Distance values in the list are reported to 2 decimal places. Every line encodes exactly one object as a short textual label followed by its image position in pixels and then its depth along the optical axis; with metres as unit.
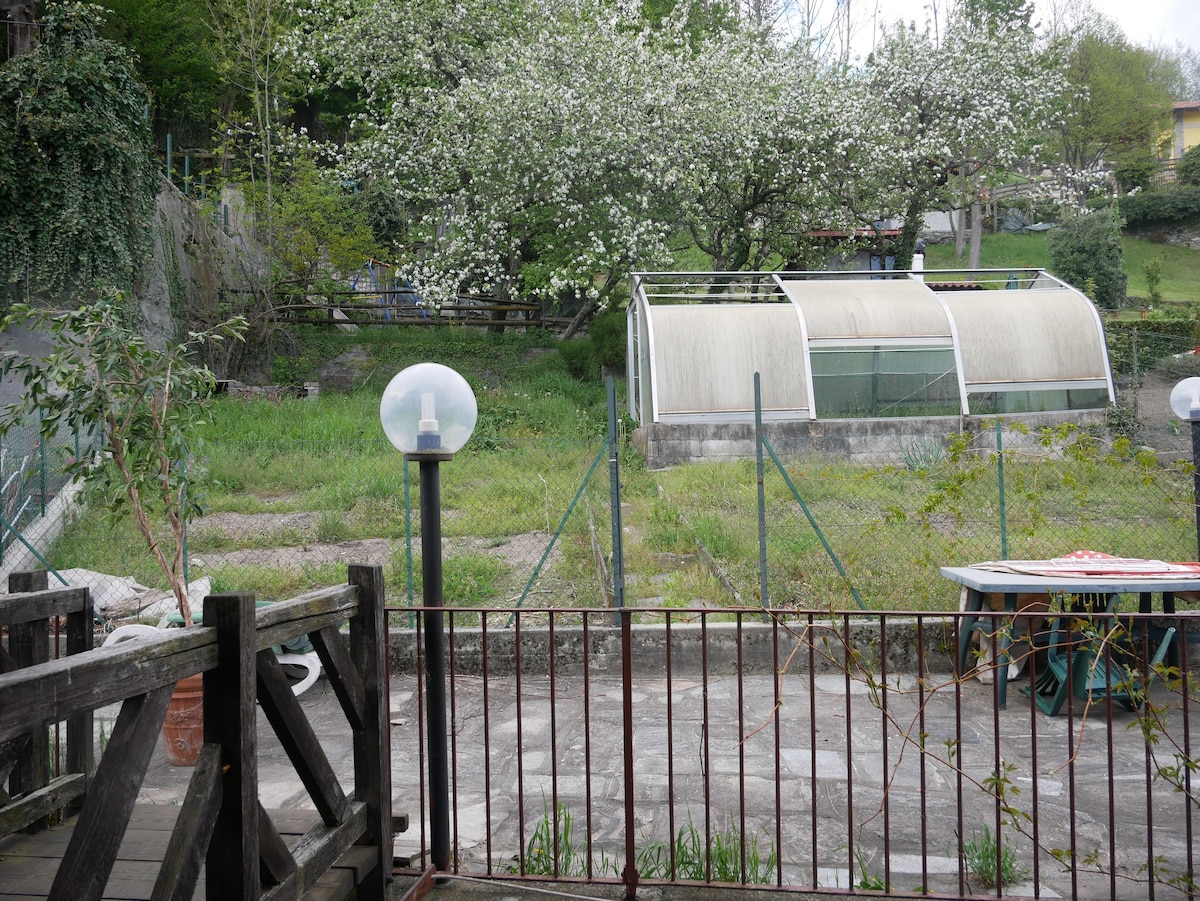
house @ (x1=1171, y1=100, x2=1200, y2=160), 56.53
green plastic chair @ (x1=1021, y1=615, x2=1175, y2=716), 6.13
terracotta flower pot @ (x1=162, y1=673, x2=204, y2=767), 5.71
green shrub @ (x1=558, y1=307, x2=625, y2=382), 21.27
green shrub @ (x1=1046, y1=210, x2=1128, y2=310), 30.34
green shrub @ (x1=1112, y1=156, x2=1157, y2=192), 43.69
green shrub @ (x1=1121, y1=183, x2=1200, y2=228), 40.97
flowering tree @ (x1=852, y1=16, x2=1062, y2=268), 22.30
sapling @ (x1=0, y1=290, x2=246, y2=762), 5.54
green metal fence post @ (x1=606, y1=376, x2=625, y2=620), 7.73
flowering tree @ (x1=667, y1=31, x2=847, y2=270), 20.53
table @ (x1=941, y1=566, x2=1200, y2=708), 6.07
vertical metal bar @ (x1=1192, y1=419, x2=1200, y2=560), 7.33
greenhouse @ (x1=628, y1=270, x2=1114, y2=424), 15.57
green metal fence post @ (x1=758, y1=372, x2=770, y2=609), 7.85
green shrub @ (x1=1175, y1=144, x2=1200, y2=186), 41.88
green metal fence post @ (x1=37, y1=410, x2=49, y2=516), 10.62
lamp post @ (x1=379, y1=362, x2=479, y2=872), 4.10
